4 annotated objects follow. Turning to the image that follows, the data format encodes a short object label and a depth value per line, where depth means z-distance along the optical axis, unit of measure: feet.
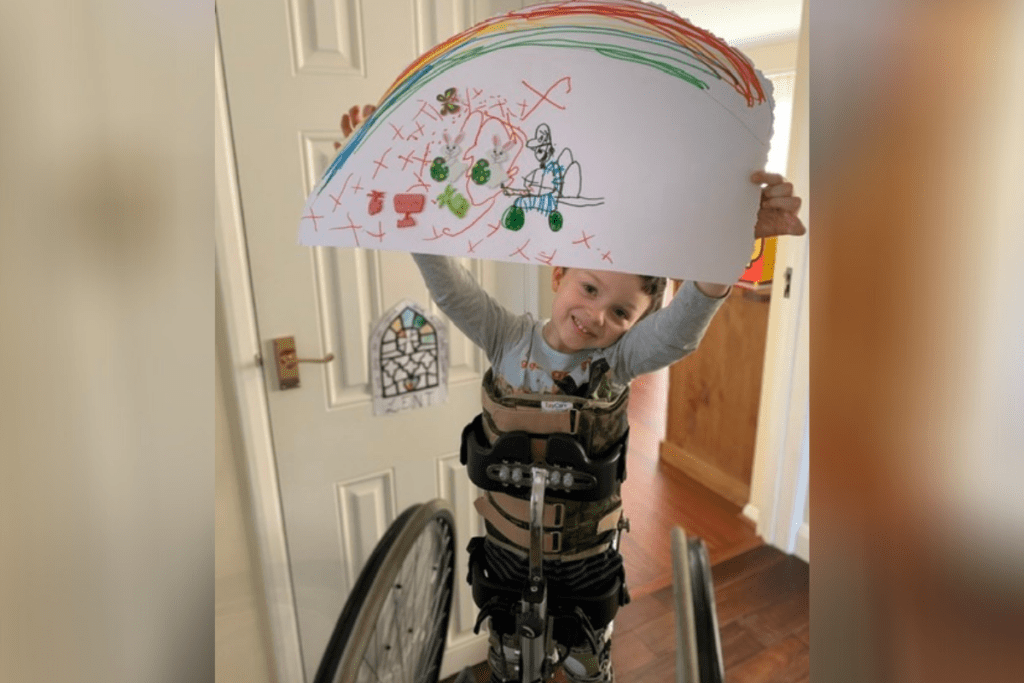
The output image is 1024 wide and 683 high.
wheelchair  2.27
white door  3.82
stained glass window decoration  4.58
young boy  2.51
